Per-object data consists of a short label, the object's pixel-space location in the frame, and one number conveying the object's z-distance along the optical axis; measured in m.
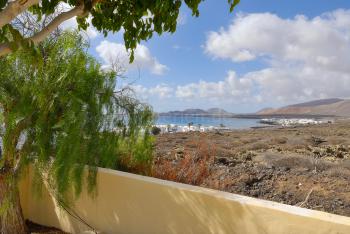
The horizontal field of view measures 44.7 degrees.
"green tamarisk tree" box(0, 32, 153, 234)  5.37
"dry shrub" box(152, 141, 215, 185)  6.22
